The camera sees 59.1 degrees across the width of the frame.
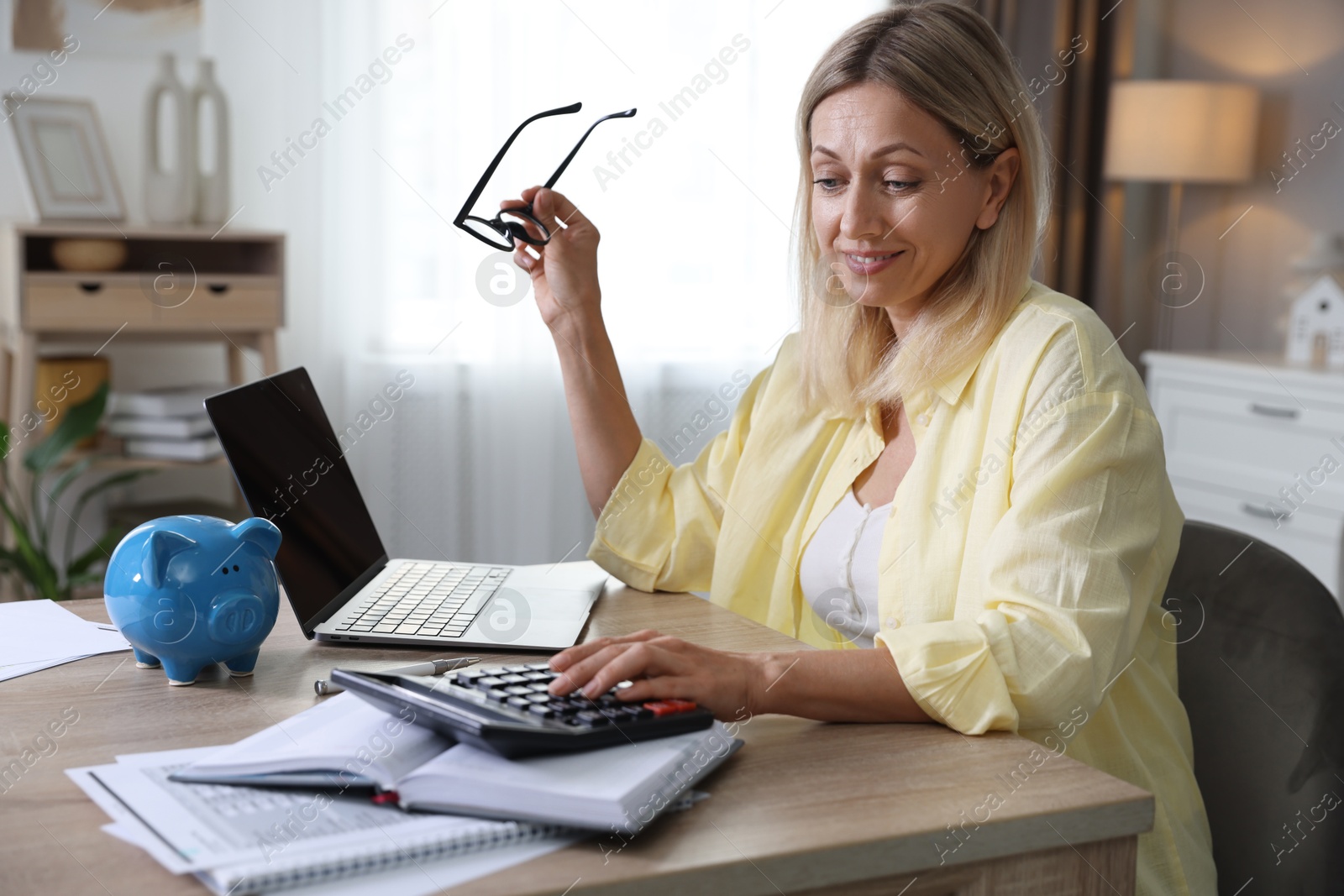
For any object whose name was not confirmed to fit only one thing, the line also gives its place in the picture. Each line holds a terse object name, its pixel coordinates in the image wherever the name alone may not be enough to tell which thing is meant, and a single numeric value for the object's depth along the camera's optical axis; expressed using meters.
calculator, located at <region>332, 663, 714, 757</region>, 0.72
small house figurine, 2.88
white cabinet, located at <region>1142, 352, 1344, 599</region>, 2.63
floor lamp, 3.26
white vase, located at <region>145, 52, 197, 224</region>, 2.75
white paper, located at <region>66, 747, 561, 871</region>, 0.63
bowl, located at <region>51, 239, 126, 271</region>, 2.51
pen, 0.92
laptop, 1.06
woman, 0.91
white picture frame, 2.65
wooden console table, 2.49
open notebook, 0.68
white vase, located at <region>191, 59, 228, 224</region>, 2.80
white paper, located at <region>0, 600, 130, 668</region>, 1.02
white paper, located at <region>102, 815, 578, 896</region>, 0.61
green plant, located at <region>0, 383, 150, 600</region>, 2.47
